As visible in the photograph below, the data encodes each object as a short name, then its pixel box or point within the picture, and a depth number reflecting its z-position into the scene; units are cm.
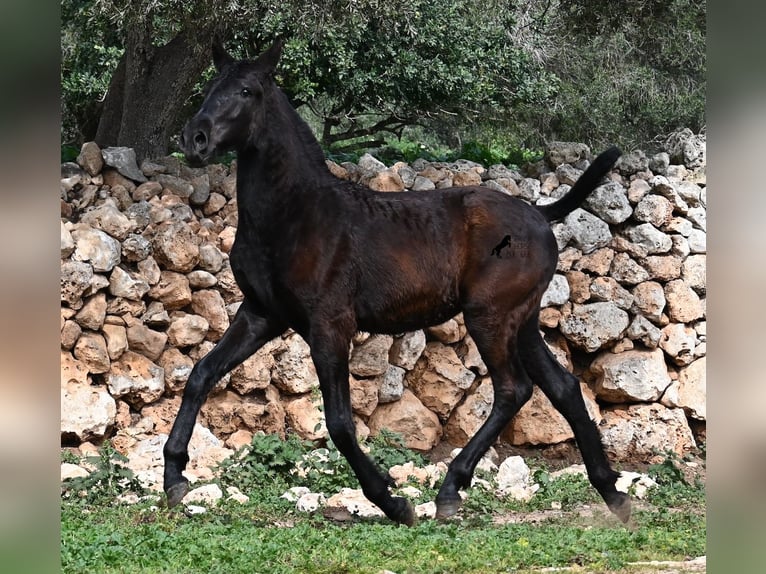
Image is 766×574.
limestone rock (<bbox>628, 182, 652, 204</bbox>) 1805
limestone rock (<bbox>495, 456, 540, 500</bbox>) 1338
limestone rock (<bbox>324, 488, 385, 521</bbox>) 1170
